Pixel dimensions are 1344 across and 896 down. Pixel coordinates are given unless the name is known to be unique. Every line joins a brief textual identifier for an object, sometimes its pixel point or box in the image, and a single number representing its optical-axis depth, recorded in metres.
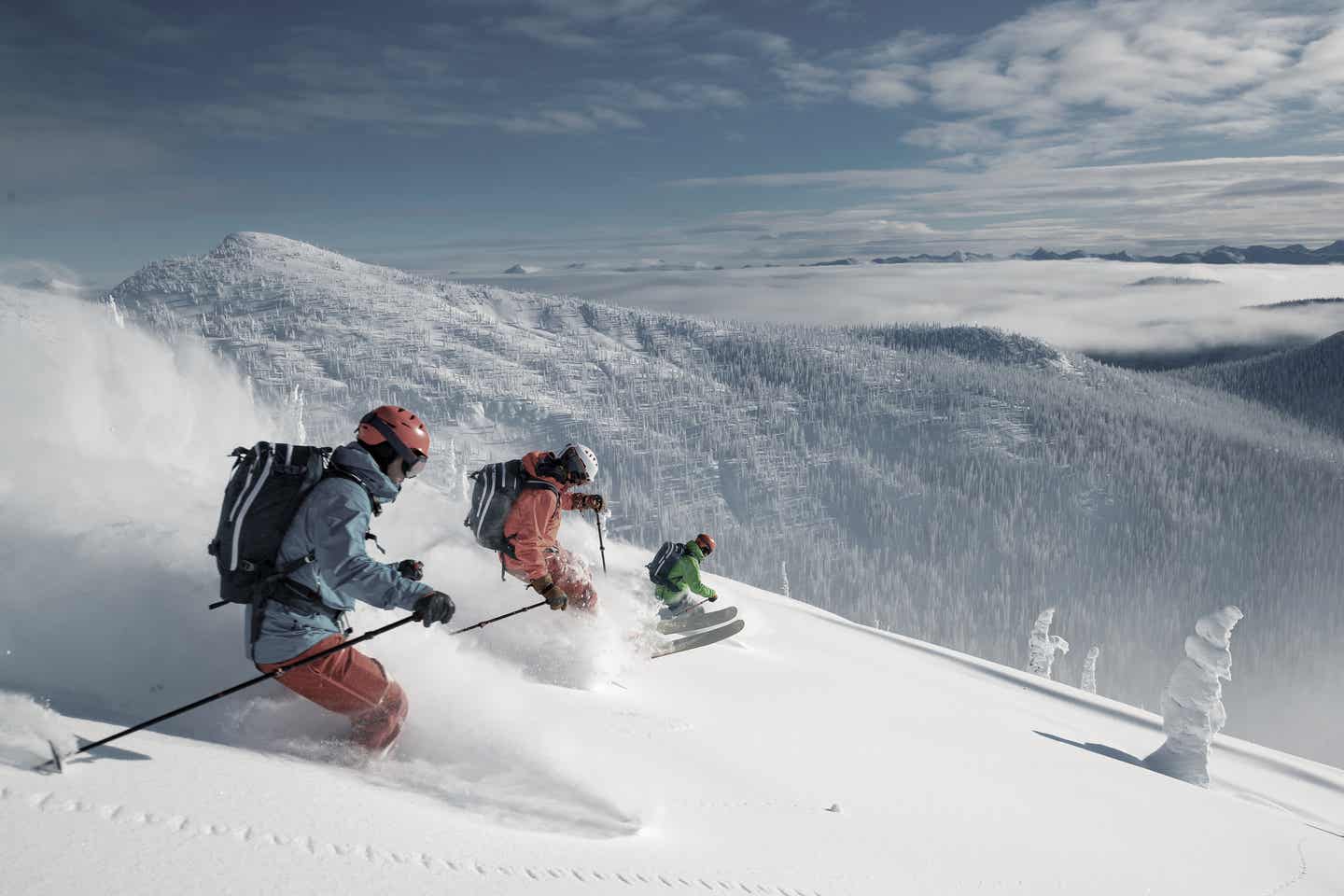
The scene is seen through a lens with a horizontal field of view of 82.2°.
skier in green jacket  13.12
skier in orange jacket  8.98
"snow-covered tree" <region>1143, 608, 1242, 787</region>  19.94
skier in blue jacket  4.58
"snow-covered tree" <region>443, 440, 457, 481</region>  45.08
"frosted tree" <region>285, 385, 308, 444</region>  24.13
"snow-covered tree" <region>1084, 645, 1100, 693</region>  58.50
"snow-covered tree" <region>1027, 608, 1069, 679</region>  49.28
